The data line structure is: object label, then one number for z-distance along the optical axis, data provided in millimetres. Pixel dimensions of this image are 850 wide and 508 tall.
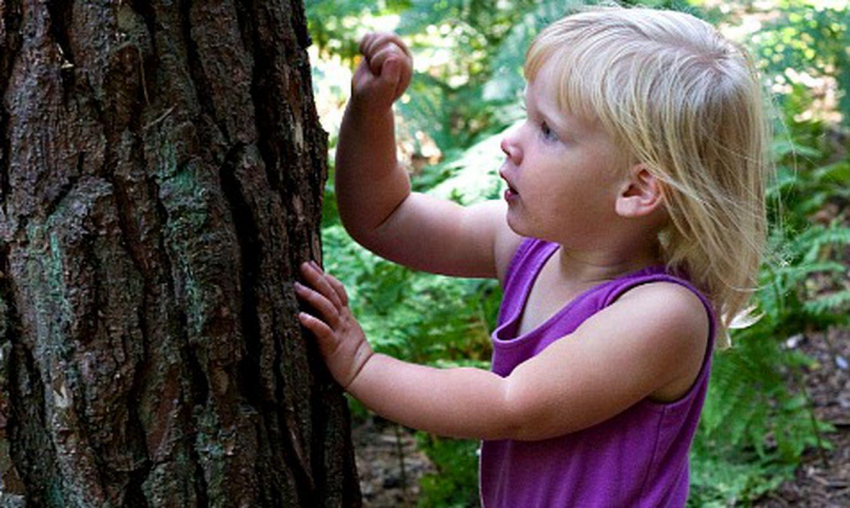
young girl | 1587
